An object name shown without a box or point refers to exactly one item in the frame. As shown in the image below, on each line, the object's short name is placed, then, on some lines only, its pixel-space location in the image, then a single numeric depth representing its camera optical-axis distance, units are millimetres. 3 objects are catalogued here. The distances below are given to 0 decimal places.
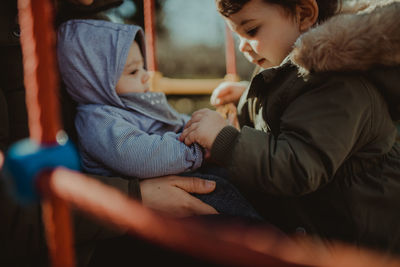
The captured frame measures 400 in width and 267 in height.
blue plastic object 333
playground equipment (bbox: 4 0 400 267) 263
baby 787
